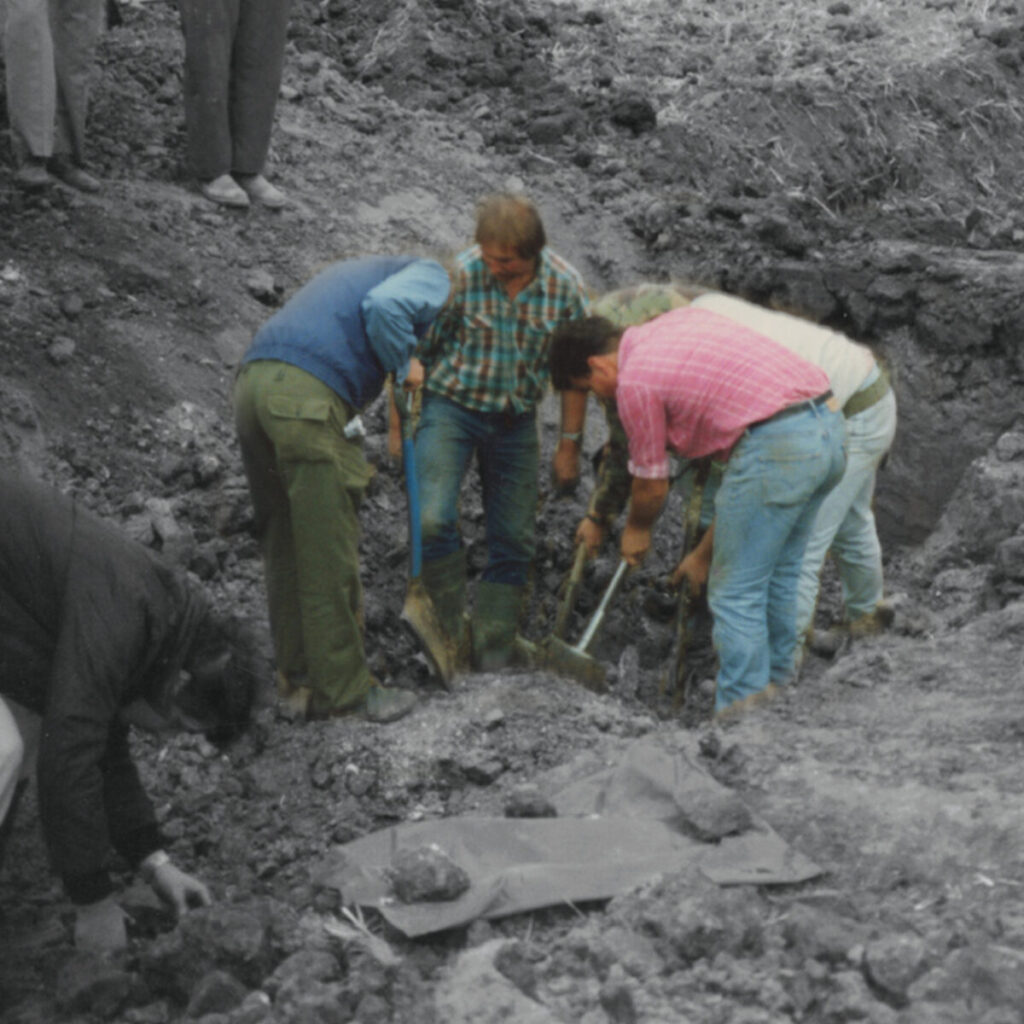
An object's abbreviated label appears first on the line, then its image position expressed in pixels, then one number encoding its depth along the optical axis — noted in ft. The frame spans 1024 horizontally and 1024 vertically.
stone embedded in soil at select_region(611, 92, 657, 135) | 33.63
